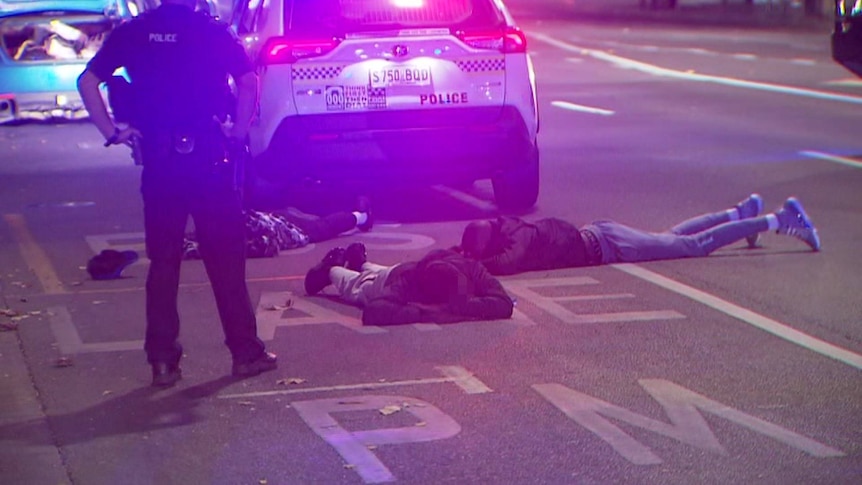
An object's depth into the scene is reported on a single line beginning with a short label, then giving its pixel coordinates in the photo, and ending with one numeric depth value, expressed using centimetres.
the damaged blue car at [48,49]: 1902
